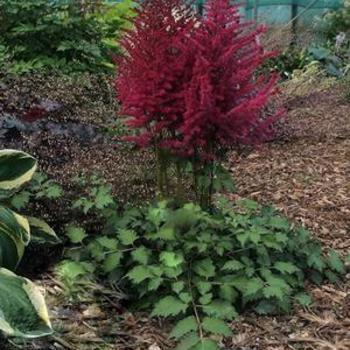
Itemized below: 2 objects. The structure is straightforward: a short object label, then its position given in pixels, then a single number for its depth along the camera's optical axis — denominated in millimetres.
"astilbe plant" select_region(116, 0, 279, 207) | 2912
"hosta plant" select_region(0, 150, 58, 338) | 2176
